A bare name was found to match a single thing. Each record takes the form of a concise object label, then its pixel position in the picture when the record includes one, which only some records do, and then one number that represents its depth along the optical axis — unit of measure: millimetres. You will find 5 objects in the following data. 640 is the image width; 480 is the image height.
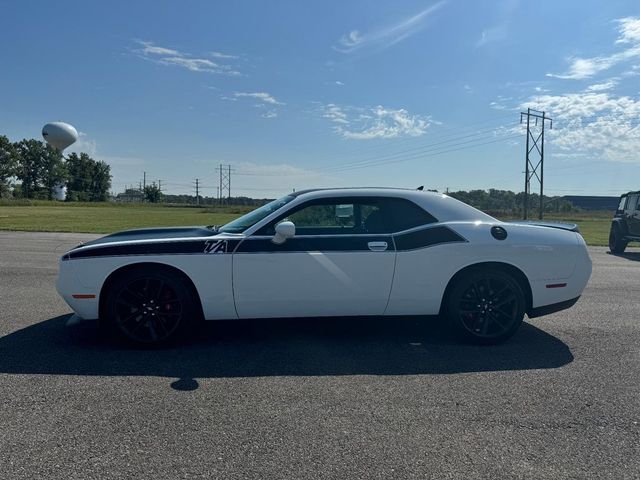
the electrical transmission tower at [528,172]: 44553
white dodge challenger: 4359
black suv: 13836
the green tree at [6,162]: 95562
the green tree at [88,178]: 122438
